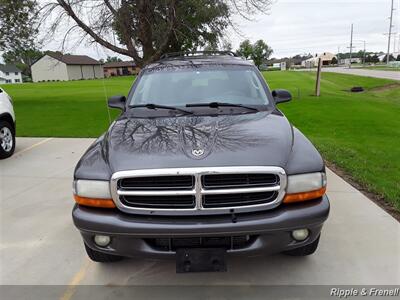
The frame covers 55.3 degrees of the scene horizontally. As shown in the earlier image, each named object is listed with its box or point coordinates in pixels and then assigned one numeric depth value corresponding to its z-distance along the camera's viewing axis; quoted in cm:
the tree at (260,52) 8041
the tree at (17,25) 1633
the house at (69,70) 8475
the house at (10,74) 10000
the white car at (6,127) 721
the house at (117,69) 10338
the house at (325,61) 10446
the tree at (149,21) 1445
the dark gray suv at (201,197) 261
